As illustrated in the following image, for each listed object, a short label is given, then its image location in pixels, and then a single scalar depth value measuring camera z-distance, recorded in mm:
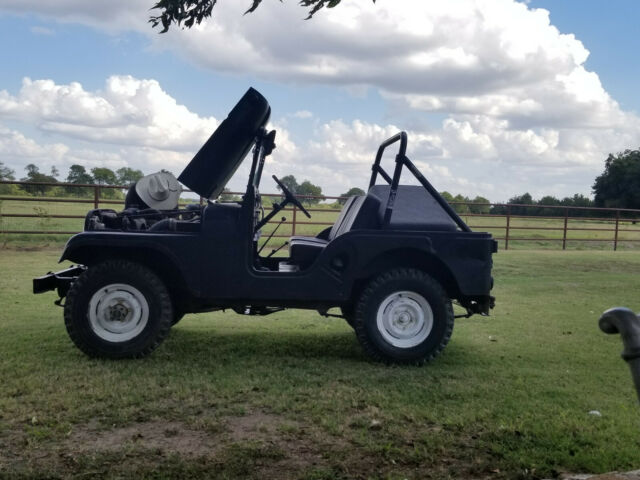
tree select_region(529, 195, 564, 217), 42594
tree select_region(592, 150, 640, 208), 58188
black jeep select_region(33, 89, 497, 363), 5484
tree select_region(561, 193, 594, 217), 56094
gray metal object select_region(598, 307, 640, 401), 1767
